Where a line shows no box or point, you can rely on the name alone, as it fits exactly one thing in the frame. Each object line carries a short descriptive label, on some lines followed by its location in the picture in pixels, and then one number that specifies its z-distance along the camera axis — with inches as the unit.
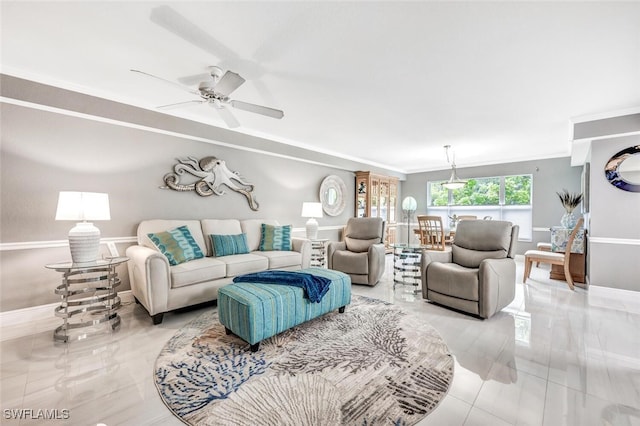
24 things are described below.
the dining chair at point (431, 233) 170.2
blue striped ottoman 81.0
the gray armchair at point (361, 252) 153.2
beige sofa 100.7
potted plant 176.2
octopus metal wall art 143.8
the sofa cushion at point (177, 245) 114.6
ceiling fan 87.2
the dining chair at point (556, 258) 151.1
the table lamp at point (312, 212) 184.5
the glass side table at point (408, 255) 147.0
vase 175.8
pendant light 201.3
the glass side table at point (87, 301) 92.5
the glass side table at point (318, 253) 183.5
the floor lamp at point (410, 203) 293.3
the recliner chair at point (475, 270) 106.1
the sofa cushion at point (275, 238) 158.9
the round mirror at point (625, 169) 132.4
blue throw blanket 95.2
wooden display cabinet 257.1
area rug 56.9
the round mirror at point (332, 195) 231.0
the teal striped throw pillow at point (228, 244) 138.3
